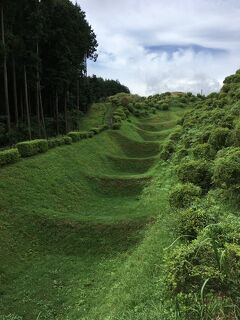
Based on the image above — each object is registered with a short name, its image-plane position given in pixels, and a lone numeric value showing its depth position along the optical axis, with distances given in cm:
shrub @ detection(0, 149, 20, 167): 1094
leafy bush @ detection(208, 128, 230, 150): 831
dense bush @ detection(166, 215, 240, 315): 289
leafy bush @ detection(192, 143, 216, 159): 840
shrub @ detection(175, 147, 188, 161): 1104
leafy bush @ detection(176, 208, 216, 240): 449
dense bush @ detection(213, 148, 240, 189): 573
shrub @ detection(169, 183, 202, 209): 610
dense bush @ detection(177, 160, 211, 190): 712
